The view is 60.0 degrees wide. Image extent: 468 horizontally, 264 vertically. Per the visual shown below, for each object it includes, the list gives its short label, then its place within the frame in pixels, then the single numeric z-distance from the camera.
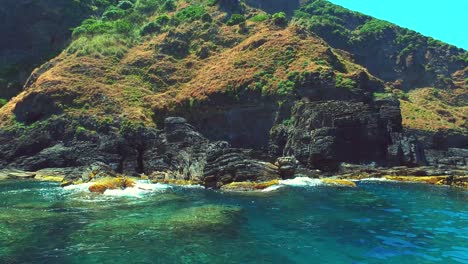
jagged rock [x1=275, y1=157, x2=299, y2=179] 51.53
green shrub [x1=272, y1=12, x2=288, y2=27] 103.00
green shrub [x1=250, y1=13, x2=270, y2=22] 107.56
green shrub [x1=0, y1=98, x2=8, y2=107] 94.62
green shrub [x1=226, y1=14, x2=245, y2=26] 109.50
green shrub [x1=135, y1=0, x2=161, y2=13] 127.31
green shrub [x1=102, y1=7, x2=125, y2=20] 123.41
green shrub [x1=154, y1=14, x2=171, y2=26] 113.56
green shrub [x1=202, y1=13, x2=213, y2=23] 111.09
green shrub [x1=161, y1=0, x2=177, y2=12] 124.94
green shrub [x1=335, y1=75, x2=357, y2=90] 72.81
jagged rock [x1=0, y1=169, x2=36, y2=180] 61.06
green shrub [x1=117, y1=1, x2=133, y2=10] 131.25
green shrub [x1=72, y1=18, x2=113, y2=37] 108.38
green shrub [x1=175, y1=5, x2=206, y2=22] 112.81
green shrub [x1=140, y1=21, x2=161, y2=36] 111.00
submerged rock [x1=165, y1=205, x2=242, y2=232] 25.41
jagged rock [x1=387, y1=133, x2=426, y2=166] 64.12
